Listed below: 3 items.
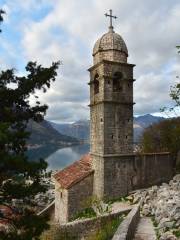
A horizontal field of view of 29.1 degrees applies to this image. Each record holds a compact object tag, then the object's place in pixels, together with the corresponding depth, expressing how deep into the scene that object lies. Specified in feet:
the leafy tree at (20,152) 35.86
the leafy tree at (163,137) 124.57
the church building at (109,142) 74.33
